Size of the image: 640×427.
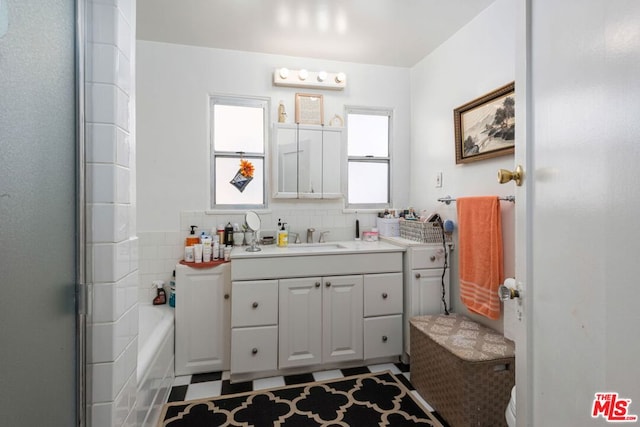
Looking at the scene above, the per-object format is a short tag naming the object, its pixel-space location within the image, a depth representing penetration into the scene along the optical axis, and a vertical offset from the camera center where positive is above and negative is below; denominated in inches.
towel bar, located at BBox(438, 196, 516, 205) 88.9 +4.3
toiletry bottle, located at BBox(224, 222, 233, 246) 94.8 -7.1
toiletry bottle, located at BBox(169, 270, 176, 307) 89.0 -23.6
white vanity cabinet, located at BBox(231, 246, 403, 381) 79.7 -26.9
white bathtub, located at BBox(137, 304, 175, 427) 56.5 -31.6
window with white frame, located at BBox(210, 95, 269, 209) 100.0 +21.4
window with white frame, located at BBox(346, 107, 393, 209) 110.8 +21.3
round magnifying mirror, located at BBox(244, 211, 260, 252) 93.5 -2.6
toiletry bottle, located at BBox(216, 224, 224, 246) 93.5 -6.9
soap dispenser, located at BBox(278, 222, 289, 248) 96.8 -7.9
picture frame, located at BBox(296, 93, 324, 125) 102.3 +36.4
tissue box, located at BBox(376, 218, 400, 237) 104.2 -4.8
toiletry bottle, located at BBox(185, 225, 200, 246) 89.6 -7.4
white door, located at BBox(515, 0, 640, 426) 19.7 +0.2
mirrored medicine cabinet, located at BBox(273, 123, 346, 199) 100.3 +18.2
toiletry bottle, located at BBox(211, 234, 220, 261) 85.7 -10.8
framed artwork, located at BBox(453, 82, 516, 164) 68.6 +22.3
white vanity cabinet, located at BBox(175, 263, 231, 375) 82.1 -29.3
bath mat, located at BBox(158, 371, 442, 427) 64.8 -45.2
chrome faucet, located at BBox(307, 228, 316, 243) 103.3 -7.8
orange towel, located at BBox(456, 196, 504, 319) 69.8 -9.8
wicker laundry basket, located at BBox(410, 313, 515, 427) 59.3 -33.6
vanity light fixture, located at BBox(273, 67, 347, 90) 99.4 +46.1
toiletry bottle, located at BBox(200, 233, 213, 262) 84.1 -10.1
